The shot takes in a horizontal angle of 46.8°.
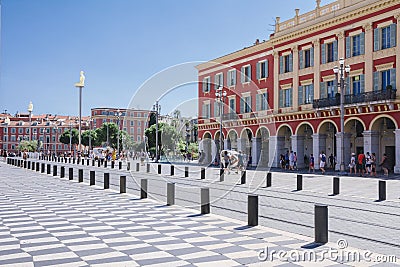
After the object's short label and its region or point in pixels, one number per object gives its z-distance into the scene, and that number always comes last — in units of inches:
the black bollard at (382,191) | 665.0
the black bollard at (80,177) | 973.4
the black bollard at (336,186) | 752.2
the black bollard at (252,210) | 423.2
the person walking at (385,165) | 1172.7
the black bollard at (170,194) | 581.1
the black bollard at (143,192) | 655.8
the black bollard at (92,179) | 895.1
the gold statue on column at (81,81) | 1523.1
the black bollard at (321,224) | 347.9
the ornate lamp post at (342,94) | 1182.8
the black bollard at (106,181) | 811.8
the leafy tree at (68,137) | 4485.7
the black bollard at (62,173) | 1126.1
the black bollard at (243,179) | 955.0
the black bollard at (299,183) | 828.7
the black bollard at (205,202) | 504.1
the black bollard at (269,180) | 895.1
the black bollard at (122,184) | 728.3
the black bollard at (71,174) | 1053.9
